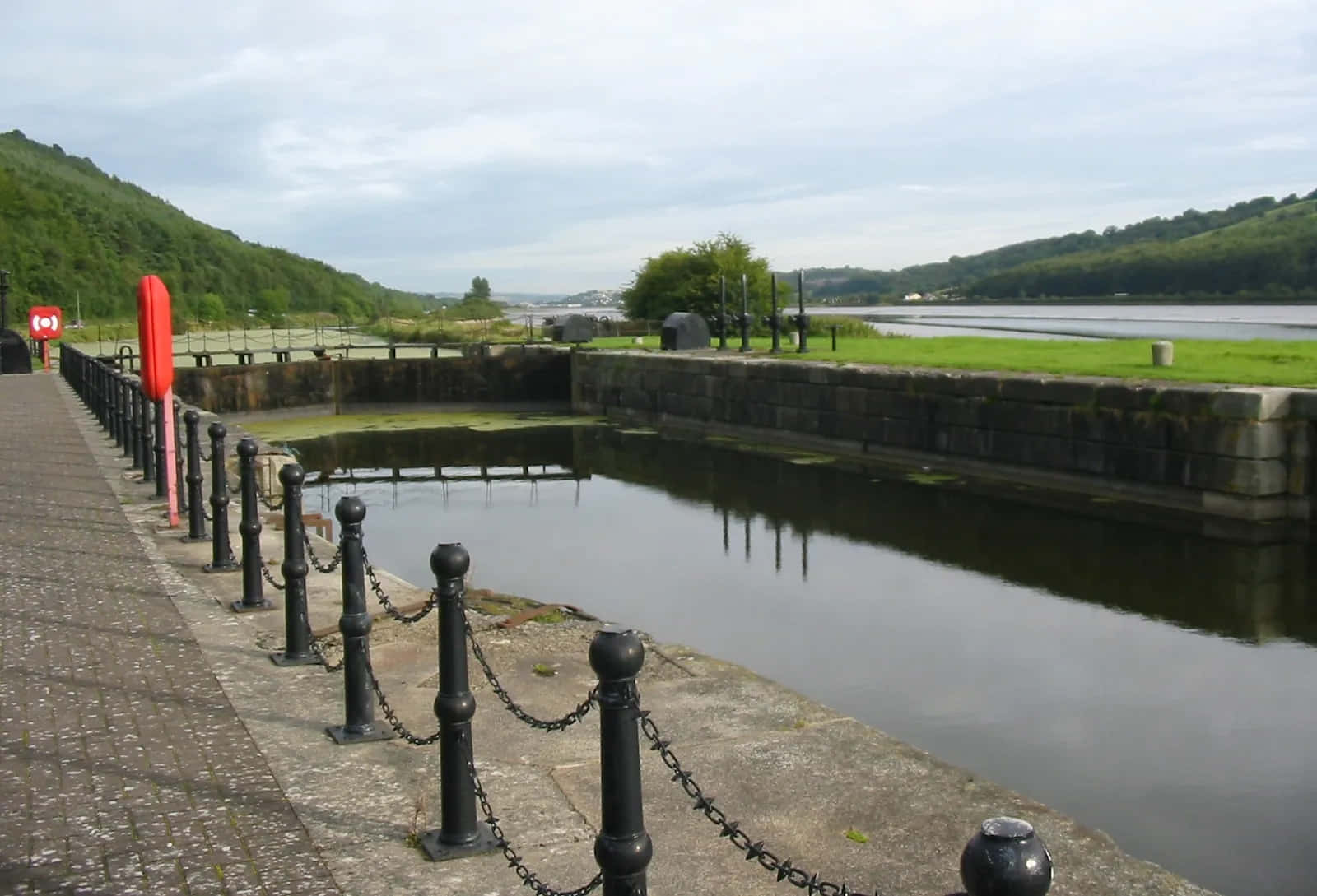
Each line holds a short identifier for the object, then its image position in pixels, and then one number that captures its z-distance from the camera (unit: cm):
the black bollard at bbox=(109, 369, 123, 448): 1689
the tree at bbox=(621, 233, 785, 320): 3856
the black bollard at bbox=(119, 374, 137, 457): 1560
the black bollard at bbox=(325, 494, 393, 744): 539
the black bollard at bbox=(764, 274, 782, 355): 2716
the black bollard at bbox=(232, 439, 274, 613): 728
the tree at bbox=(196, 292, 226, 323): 10750
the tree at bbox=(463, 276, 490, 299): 12081
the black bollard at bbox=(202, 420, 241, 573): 871
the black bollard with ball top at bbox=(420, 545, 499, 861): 441
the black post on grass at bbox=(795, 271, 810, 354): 2633
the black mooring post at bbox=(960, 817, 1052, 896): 219
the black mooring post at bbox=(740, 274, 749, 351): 2830
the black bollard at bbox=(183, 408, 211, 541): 972
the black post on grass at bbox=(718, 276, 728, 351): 2889
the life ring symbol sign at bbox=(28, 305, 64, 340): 4183
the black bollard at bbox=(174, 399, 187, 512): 1148
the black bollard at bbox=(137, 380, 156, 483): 1322
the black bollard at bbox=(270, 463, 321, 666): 641
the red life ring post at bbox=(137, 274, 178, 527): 1057
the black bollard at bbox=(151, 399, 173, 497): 1117
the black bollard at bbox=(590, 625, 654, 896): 329
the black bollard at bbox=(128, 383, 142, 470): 1430
